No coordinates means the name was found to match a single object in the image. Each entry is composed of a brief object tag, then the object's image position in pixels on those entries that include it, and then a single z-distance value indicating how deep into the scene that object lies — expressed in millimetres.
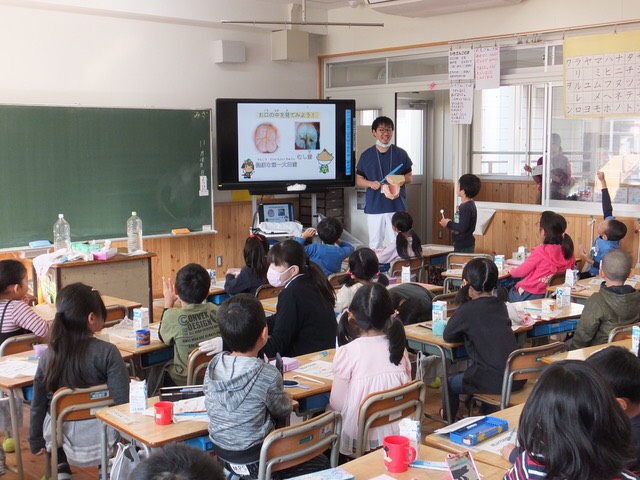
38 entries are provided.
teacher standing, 8961
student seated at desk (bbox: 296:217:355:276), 6688
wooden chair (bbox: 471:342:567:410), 4039
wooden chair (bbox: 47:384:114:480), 3570
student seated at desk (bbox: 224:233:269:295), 5934
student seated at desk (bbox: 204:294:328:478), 3037
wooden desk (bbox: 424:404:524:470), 2678
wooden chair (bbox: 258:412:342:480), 2824
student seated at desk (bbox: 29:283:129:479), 3645
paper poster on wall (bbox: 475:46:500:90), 8586
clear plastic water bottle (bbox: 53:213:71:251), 7805
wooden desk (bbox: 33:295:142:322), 5250
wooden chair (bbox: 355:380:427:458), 3289
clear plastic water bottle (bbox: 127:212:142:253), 8270
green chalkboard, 7641
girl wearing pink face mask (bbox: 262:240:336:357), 4312
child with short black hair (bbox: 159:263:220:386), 4371
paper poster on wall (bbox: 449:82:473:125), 8875
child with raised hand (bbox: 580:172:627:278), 6730
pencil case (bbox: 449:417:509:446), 2863
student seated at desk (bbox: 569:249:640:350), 4770
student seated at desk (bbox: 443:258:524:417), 4312
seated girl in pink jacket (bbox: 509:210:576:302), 6566
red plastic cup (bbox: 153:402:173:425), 3137
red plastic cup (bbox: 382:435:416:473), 2607
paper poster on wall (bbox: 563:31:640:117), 7539
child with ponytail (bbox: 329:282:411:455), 3594
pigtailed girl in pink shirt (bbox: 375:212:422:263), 7473
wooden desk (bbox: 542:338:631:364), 4008
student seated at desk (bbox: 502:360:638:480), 1797
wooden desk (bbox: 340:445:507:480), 2576
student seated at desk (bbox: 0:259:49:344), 4625
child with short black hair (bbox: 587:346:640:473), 2408
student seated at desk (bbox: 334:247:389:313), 5199
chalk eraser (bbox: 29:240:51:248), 7684
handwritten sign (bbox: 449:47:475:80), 8820
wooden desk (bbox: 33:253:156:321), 6656
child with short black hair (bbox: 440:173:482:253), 8055
